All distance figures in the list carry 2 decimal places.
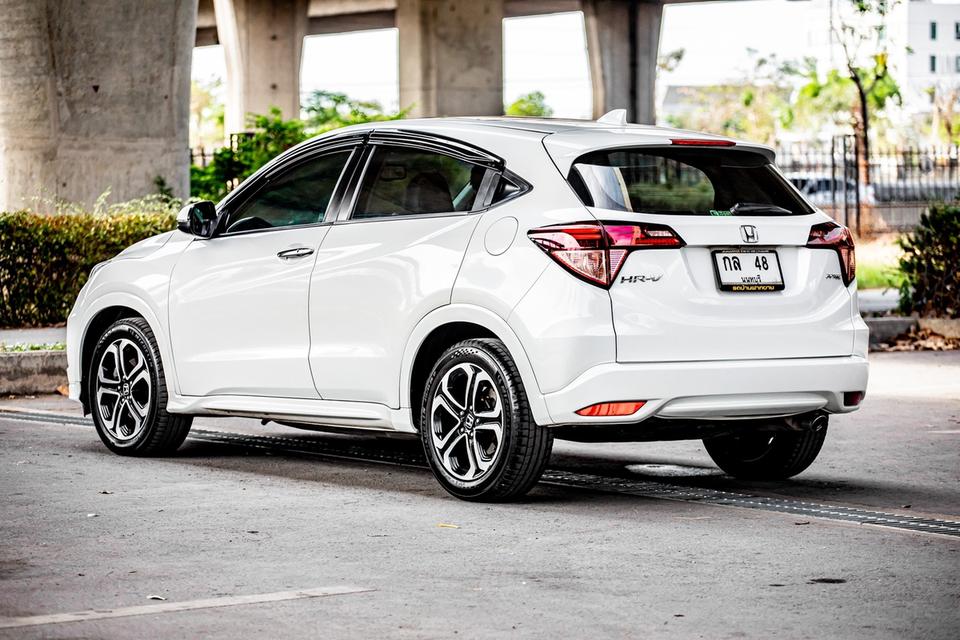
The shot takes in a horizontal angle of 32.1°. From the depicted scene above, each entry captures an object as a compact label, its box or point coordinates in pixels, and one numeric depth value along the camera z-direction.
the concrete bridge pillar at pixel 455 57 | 39.31
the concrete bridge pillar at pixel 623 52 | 49.34
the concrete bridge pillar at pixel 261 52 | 45.78
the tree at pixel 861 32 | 40.72
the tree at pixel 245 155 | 20.95
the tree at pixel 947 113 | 68.62
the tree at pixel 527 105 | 62.59
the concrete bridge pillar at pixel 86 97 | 17.33
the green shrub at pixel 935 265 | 16.09
